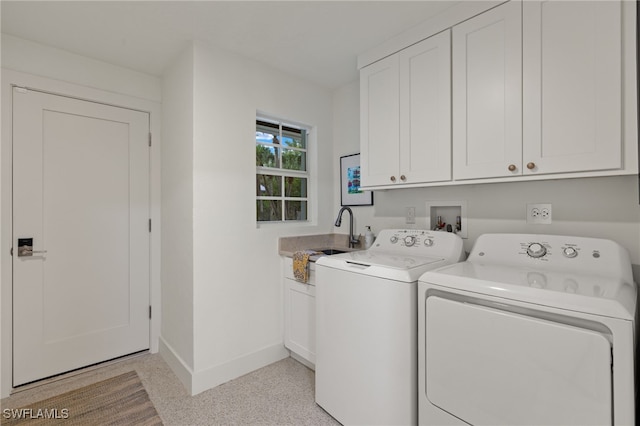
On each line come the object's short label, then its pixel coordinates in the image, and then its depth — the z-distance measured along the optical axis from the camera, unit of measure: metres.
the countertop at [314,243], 2.51
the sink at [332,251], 2.68
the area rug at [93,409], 1.77
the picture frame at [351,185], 2.66
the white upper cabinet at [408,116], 1.77
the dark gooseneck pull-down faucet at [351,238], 2.62
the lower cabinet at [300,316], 2.23
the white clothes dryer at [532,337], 0.94
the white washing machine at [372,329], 1.42
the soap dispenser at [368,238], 2.47
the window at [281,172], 2.54
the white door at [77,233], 2.11
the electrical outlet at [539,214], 1.62
